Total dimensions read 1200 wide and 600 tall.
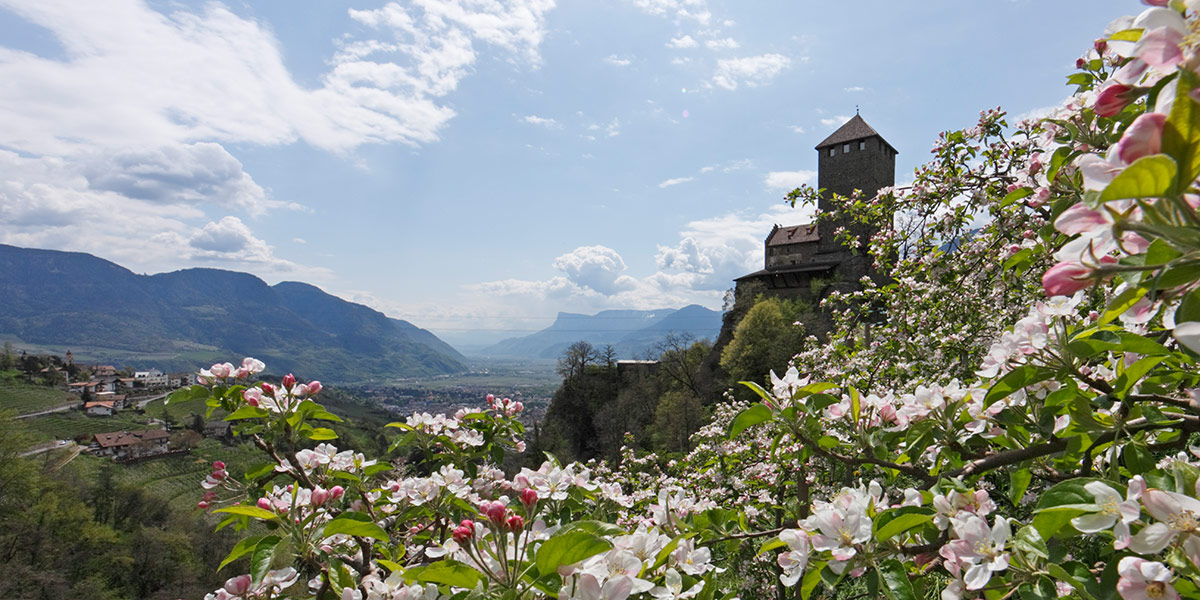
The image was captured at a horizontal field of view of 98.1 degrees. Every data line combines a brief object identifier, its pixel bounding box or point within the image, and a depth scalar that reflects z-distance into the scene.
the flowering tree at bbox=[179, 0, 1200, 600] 0.60
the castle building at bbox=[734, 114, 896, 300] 32.25
